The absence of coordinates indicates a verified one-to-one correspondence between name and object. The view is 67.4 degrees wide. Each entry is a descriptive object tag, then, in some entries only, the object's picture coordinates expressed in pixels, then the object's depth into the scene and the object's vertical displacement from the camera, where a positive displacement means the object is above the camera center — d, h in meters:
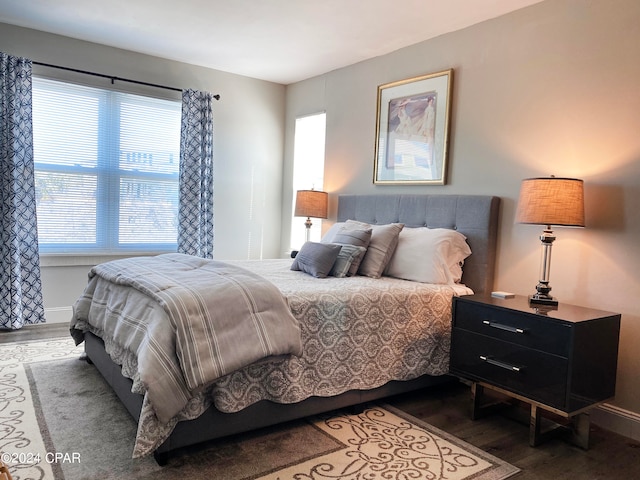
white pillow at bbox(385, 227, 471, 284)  3.17 -0.31
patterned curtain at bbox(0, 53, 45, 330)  3.92 +0.04
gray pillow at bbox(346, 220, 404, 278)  3.29 -0.29
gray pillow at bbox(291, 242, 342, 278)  3.18 -0.36
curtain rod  4.11 +1.08
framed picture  3.64 +0.64
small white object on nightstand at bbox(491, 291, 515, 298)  2.83 -0.48
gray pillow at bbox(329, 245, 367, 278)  3.22 -0.36
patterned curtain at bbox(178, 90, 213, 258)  4.74 +0.24
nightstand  2.26 -0.71
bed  2.10 -0.78
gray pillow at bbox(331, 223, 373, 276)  3.27 -0.22
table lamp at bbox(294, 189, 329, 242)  4.62 +0.01
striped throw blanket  1.93 -0.54
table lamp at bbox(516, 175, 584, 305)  2.55 +0.05
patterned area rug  2.01 -1.14
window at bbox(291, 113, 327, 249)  5.08 +0.48
